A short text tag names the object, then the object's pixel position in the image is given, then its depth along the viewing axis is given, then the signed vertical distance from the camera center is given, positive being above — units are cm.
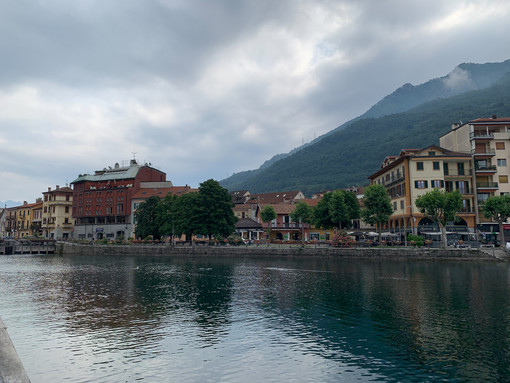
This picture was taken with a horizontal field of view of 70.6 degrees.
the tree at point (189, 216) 7906 +253
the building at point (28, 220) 13120 +400
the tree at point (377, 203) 6631 +404
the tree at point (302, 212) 8769 +339
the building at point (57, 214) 12538 +539
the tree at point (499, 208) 5950 +250
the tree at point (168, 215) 8469 +312
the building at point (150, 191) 11244 +1163
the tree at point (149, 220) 9162 +215
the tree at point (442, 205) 5722 +306
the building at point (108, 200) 11494 +946
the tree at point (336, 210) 7462 +328
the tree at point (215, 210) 7931 +380
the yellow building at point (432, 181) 6919 +834
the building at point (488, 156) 7044 +1350
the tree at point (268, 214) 9281 +322
